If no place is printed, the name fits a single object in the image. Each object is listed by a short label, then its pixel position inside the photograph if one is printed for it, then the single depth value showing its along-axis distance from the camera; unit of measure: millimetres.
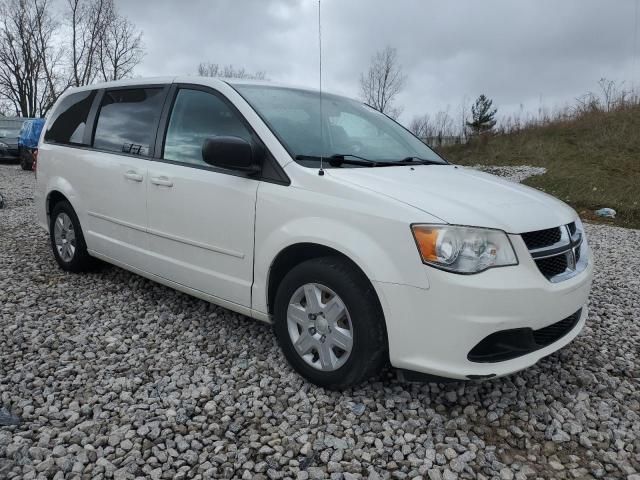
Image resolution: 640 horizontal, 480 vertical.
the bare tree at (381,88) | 37312
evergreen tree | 34672
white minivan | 2240
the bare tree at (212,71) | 38706
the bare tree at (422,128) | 28892
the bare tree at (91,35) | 31281
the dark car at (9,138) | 18025
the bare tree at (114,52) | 32375
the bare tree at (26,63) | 32156
